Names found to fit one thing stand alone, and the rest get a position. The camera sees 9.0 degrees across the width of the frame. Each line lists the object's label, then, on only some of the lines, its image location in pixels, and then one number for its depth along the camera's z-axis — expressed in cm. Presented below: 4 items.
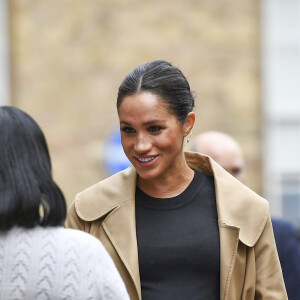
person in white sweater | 611
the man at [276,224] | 982
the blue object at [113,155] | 1908
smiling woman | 768
